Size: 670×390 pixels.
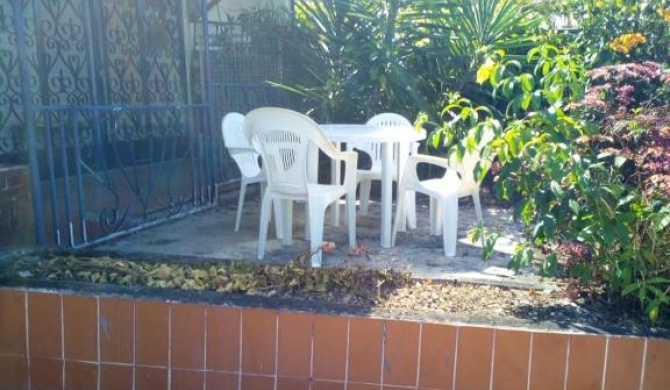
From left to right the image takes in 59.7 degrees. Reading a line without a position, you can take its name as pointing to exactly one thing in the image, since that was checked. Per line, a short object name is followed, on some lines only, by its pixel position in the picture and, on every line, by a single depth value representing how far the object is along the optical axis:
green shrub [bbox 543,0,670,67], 4.49
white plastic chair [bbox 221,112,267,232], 4.11
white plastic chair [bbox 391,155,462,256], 3.46
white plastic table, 3.54
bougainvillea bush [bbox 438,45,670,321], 2.12
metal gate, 3.43
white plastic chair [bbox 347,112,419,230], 4.11
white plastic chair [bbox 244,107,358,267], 3.24
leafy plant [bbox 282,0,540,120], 5.44
